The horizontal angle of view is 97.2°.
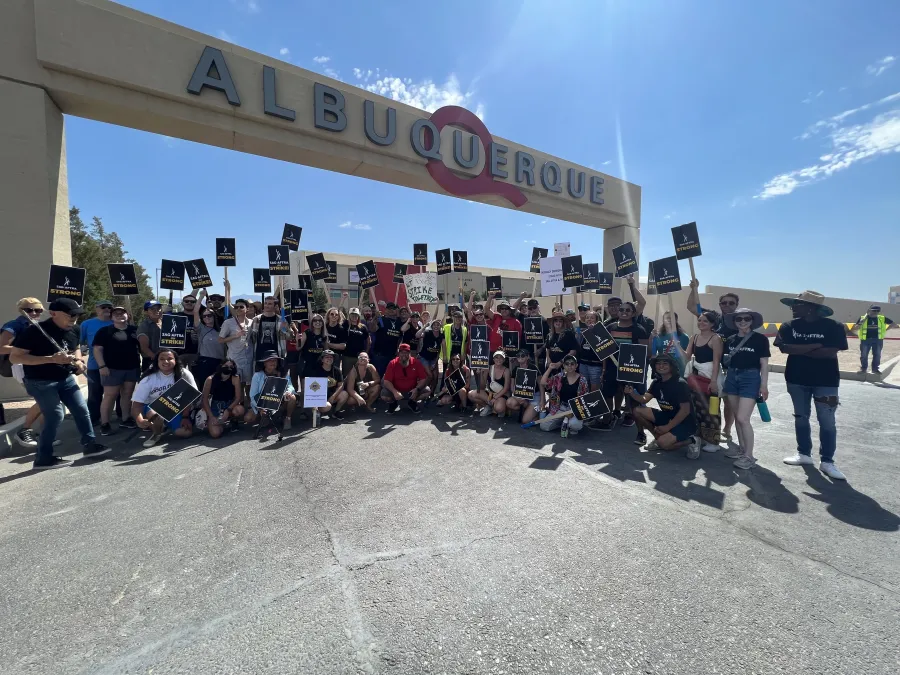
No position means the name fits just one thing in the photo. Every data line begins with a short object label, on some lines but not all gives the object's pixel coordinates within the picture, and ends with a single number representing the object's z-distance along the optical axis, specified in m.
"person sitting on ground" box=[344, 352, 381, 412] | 6.80
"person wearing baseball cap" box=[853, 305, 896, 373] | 9.91
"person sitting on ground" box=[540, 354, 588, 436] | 5.91
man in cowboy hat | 4.34
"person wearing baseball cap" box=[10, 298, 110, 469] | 4.36
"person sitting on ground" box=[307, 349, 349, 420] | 6.49
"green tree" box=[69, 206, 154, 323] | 19.02
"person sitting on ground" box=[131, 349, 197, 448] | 5.45
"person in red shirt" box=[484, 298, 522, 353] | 7.70
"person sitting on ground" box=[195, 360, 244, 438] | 5.75
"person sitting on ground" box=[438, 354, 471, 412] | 7.00
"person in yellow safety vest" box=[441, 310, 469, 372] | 7.49
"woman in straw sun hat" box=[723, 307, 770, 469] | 4.59
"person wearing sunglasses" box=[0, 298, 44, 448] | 5.08
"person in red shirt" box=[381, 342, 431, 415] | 7.04
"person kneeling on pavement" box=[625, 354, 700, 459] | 4.84
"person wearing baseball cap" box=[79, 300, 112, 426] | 6.14
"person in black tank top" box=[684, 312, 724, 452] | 5.00
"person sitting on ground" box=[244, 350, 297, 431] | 5.89
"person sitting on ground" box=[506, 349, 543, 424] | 6.19
